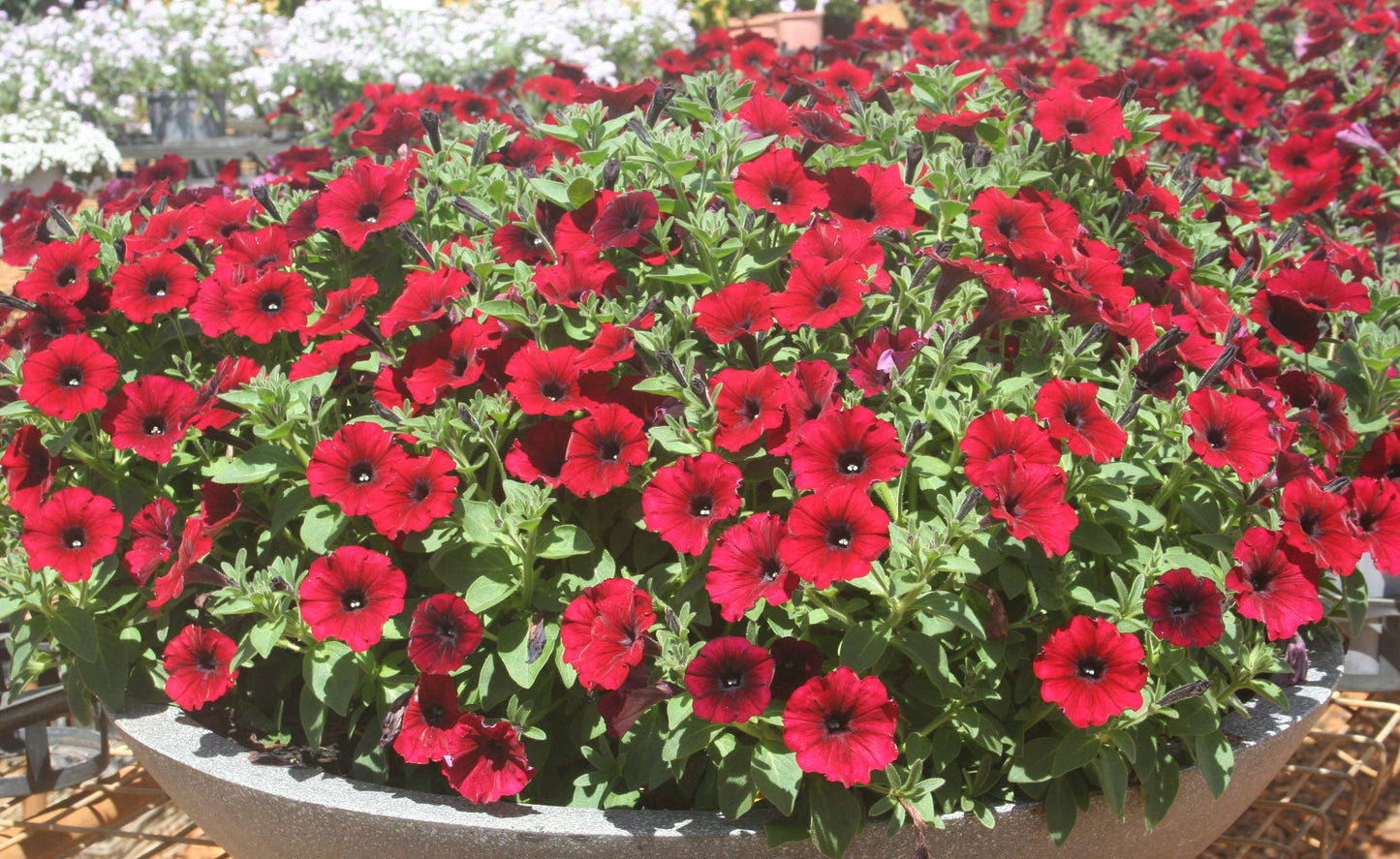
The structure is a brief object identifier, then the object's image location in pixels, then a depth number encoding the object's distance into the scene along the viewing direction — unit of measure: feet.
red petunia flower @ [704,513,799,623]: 3.82
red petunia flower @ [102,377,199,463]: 4.68
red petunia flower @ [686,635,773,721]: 3.76
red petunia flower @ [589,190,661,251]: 4.91
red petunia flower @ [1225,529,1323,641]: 4.03
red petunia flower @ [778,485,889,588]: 3.67
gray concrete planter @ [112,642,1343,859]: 3.91
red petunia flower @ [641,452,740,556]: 3.95
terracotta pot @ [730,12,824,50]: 30.73
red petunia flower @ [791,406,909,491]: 3.92
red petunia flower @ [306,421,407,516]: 4.22
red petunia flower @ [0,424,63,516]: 5.01
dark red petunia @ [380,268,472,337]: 4.73
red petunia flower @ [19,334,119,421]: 4.78
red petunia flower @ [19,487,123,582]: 4.58
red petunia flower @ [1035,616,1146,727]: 3.82
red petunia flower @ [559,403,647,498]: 4.15
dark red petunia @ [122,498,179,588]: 4.58
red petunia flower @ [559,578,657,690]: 3.85
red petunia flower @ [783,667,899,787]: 3.74
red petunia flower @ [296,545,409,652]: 4.15
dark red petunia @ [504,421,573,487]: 4.51
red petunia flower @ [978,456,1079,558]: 3.78
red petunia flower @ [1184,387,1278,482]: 4.13
